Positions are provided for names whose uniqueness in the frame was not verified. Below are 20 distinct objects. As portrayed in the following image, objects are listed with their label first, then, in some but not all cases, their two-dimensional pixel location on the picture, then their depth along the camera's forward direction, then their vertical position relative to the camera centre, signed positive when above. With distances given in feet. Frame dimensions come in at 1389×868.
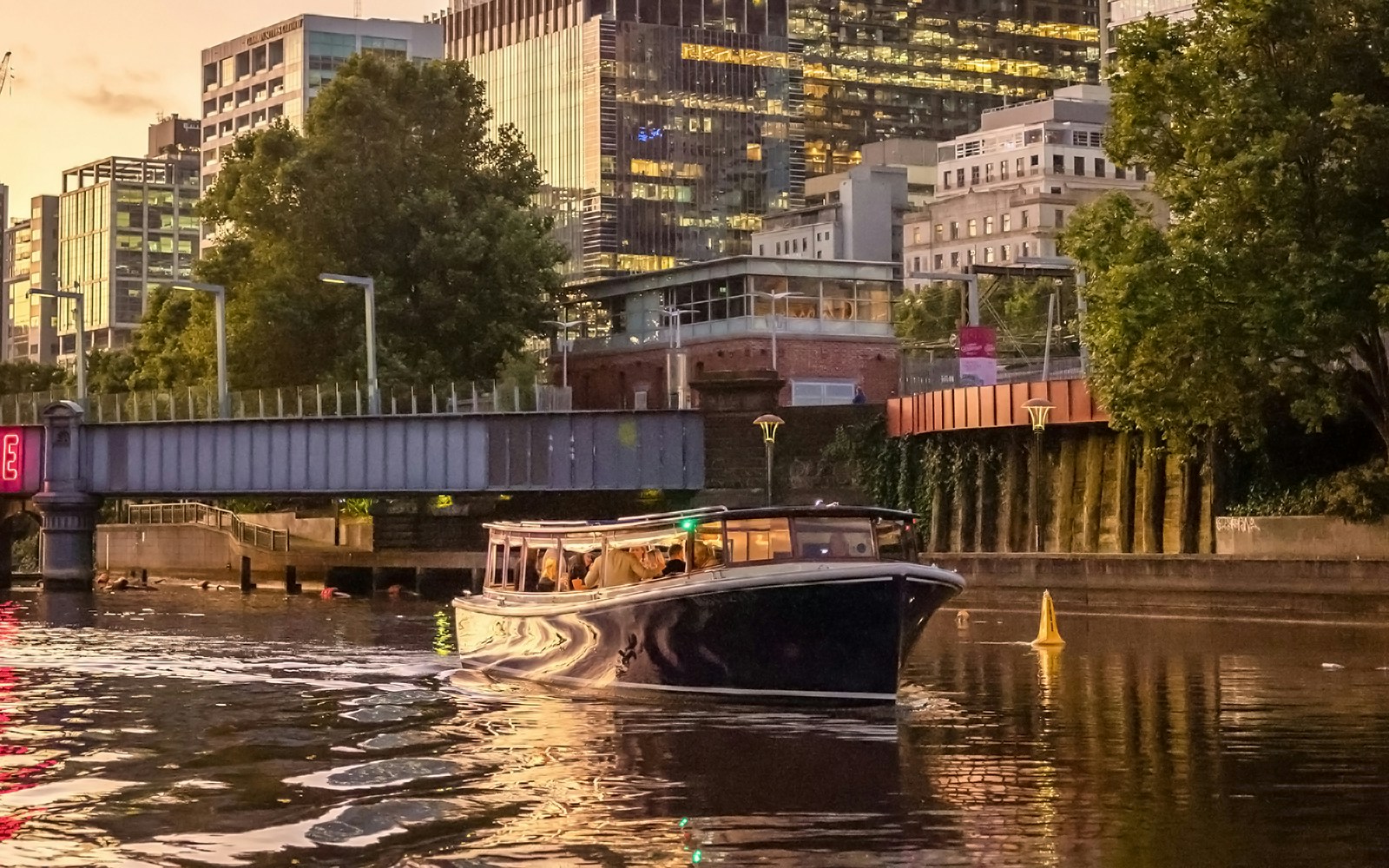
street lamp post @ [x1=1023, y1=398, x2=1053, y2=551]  210.79 +7.58
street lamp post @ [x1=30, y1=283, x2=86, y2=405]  285.02 +24.74
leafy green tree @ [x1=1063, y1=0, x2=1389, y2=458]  167.32 +23.18
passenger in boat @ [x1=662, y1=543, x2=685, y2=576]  100.27 -1.29
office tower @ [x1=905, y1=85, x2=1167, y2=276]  599.16 +93.86
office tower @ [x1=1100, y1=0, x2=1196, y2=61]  590.14 +140.90
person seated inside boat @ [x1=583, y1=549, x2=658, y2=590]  103.76 -1.79
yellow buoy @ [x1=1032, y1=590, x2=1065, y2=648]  144.77 -6.71
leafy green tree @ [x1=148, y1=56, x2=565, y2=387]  310.45 +41.90
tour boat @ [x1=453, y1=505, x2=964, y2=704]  95.30 -3.20
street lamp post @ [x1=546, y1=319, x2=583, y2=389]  361.02 +29.59
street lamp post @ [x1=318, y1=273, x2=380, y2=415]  265.54 +23.01
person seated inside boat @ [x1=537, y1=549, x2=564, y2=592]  112.37 -1.86
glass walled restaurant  349.82 +37.21
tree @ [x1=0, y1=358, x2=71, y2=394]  535.19 +39.47
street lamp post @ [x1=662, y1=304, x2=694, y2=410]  338.95 +27.75
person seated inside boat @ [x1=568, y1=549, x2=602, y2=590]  109.09 -1.74
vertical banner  240.32 +18.49
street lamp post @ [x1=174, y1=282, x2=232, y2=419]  275.18 +24.31
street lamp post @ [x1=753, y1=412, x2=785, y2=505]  236.43 +11.36
